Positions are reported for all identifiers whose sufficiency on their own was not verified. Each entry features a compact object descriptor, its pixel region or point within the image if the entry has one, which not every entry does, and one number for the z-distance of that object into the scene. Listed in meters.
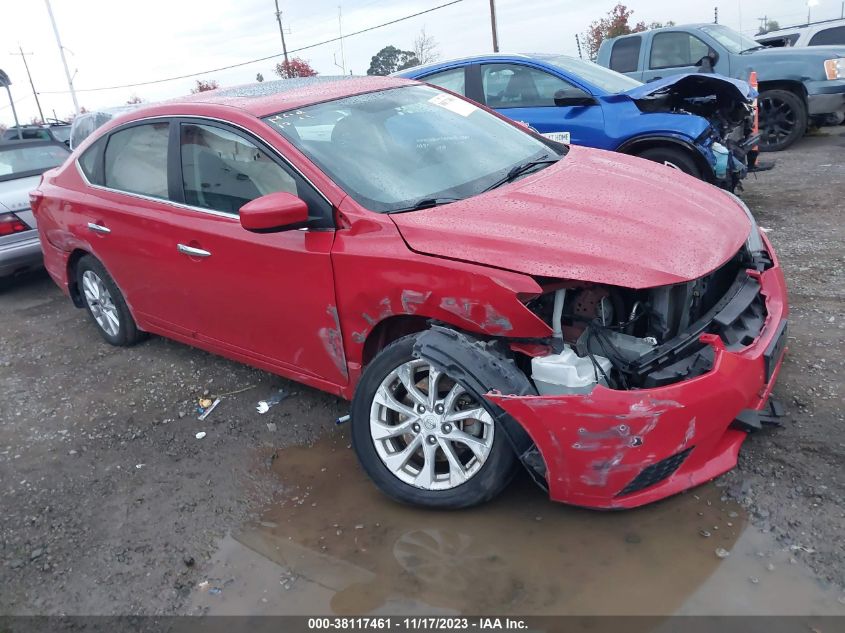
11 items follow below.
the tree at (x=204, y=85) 41.64
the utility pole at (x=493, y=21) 24.97
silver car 6.36
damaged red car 2.53
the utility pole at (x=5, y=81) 12.03
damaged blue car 6.33
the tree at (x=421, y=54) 40.31
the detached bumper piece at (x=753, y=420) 2.65
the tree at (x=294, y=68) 38.08
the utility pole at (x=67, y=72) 33.09
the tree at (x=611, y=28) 28.87
